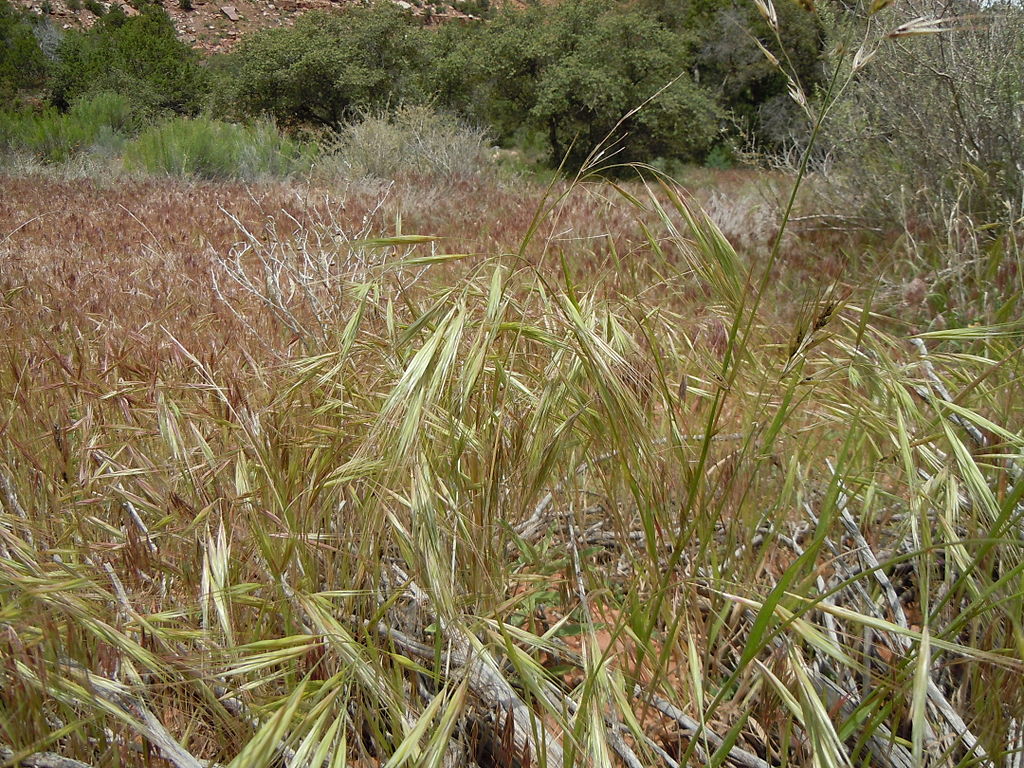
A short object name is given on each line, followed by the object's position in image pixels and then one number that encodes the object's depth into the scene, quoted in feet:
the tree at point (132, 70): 54.54
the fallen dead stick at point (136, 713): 2.53
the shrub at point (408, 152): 27.63
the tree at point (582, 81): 44.14
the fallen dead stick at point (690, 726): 2.98
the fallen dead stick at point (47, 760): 2.68
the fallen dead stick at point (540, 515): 4.37
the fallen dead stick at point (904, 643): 2.92
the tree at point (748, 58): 53.52
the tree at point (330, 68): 46.73
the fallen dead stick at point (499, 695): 2.95
